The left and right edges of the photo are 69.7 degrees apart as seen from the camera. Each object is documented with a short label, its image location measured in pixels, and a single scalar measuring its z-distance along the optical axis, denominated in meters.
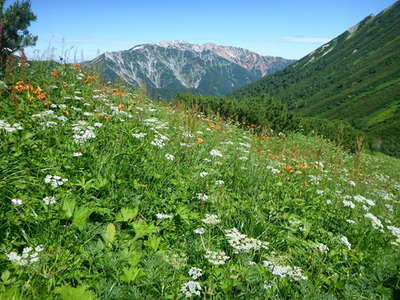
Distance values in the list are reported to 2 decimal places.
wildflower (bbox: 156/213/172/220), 3.91
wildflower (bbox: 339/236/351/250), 4.09
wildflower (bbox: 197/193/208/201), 4.54
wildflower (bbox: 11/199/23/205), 3.05
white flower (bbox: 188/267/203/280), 2.88
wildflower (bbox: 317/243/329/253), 3.80
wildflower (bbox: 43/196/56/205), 3.40
